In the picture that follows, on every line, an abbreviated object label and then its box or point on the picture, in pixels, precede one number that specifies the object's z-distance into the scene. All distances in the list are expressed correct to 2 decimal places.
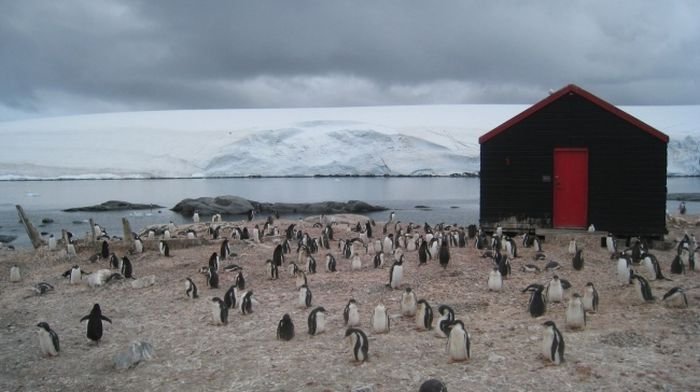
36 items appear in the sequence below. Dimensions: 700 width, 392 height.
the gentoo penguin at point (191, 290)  9.12
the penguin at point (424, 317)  6.83
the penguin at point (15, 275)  11.72
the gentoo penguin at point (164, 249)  13.05
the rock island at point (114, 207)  34.47
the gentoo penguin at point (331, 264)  10.69
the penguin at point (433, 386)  4.43
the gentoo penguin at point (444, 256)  10.41
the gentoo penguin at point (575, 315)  6.30
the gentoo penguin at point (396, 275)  8.95
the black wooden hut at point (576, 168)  13.09
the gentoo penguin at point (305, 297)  8.20
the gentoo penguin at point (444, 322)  6.33
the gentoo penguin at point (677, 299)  6.99
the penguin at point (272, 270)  10.38
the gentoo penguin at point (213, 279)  9.74
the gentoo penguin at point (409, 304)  7.43
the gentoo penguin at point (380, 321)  6.77
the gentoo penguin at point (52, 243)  15.00
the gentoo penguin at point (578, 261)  10.08
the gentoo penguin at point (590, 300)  7.05
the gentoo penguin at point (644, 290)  7.29
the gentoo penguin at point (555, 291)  7.55
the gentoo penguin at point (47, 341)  6.64
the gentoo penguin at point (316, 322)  6.84
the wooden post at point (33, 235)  15.74
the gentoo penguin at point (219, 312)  7.54
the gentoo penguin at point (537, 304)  7.04
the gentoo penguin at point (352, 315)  7.03
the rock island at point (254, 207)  32.44
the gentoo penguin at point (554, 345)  5.37
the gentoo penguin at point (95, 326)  7.05
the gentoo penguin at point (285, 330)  6.66
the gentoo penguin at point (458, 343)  5.59
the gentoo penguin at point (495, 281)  8.59
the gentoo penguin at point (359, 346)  5.78
